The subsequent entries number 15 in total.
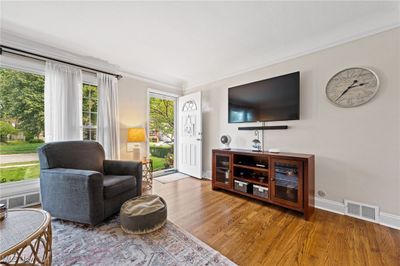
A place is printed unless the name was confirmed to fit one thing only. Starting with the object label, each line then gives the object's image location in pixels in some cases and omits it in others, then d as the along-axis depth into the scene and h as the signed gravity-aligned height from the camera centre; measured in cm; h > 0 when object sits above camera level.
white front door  367 -7
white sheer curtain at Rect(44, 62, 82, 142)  241 +45
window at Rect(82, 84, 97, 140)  288 +36
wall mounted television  243 +50
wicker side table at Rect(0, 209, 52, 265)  91 -59
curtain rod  210 +105
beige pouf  167 -84
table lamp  306 -9
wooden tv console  204 -65
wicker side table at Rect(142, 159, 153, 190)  308 -76
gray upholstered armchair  174 -57
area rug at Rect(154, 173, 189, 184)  352 -99
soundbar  257 +7
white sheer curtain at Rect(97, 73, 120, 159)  288 +30
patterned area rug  134 -100
